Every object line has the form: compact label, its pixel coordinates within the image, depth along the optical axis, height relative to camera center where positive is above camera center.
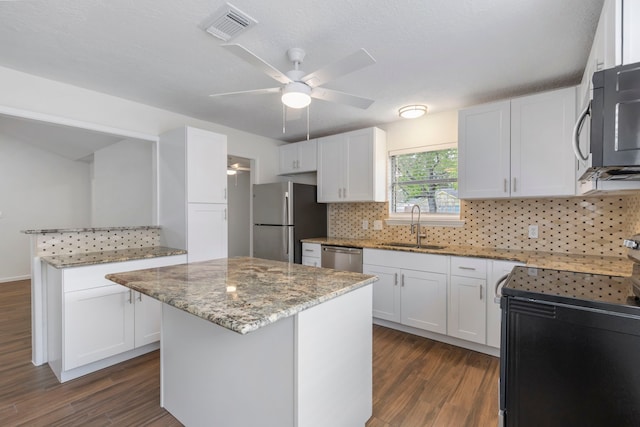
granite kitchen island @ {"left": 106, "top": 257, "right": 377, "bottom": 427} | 1.20 -0.63
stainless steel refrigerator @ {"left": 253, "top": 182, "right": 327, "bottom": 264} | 3.72 -0.10
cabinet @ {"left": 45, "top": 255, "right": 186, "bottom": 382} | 2.16 -0.84
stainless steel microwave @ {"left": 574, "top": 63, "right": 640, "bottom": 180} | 0.97 +0.30
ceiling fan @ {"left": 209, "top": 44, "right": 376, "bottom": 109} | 1.53 +0.78
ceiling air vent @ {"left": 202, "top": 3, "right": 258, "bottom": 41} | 1.61 +1.08
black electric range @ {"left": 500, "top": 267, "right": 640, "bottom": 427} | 1.11 -0.59
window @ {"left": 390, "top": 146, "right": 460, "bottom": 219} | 3.30 +0.34
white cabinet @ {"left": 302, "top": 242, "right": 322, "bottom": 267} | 3.64 -0.53
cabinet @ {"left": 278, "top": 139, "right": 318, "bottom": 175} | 4.05 +0.77
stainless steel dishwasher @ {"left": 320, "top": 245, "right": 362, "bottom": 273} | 3.31 -0.54
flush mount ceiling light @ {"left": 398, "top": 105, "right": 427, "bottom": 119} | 3.06 +1.04
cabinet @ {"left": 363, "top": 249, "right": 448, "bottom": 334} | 2.79 -0.76
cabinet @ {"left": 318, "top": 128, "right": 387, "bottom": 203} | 3.50 +0.55
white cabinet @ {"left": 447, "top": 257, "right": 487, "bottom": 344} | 2.57 -0.79
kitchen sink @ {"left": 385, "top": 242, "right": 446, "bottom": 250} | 3.27 -0.39
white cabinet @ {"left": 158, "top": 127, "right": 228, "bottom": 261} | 2.91 +0.21
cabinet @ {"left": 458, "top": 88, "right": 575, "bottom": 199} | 2.39 +0.55
